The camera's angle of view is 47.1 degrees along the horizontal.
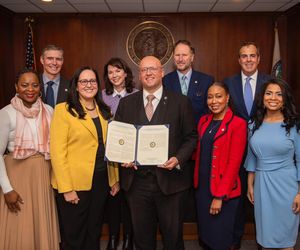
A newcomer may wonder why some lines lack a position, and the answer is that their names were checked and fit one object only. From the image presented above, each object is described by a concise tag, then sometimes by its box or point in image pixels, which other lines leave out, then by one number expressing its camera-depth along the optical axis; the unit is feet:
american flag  18.45
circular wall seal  20.08
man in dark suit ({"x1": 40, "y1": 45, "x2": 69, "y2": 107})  10.68
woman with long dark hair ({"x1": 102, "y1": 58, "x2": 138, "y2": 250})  9.83
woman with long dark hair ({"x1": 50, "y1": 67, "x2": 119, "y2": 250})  7.90
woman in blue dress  8.00
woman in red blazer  8.39
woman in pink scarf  8.04
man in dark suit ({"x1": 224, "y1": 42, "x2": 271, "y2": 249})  10.43
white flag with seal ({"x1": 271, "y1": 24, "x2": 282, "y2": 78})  19.21
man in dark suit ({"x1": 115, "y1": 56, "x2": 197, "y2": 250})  7.89
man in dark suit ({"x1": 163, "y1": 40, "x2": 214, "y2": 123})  10.71
